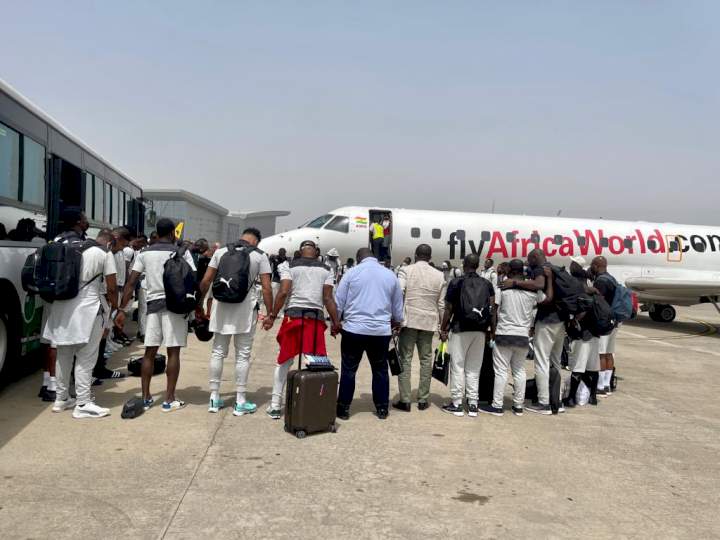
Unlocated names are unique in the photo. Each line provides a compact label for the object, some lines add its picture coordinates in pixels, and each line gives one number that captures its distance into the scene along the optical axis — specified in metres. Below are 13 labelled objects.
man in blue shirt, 5.64
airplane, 16.92
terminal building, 45.25
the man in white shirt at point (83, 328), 5.17
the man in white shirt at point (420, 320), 6.11
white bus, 5.82
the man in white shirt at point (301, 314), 5.43
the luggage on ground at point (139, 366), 7.02
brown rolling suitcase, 4.96
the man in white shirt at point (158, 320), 5.45
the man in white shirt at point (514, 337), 6.14
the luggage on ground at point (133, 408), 5.24
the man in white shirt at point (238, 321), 5.49
